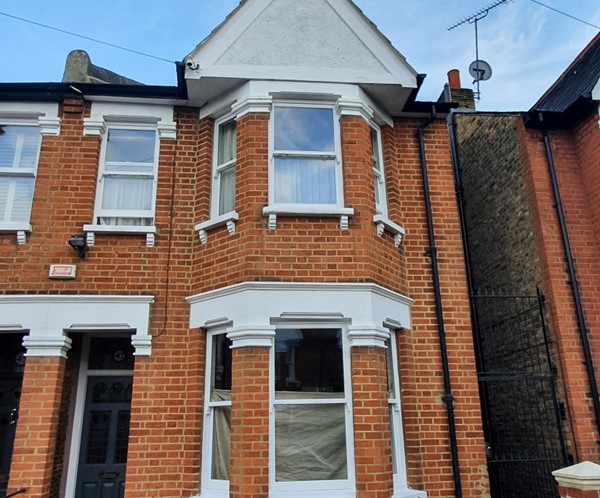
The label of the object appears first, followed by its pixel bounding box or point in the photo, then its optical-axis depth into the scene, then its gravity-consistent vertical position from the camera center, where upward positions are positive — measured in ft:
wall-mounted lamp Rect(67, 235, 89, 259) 21.30 +7.05
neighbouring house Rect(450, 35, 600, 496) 23.25 +6.33
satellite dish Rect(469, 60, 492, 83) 39.22 +25.31
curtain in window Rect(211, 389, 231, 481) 19.60 -0.84
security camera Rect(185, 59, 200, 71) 22.30 +14.88
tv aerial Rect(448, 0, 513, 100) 39.22 +25.35
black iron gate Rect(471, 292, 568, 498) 24.13 +0.54
